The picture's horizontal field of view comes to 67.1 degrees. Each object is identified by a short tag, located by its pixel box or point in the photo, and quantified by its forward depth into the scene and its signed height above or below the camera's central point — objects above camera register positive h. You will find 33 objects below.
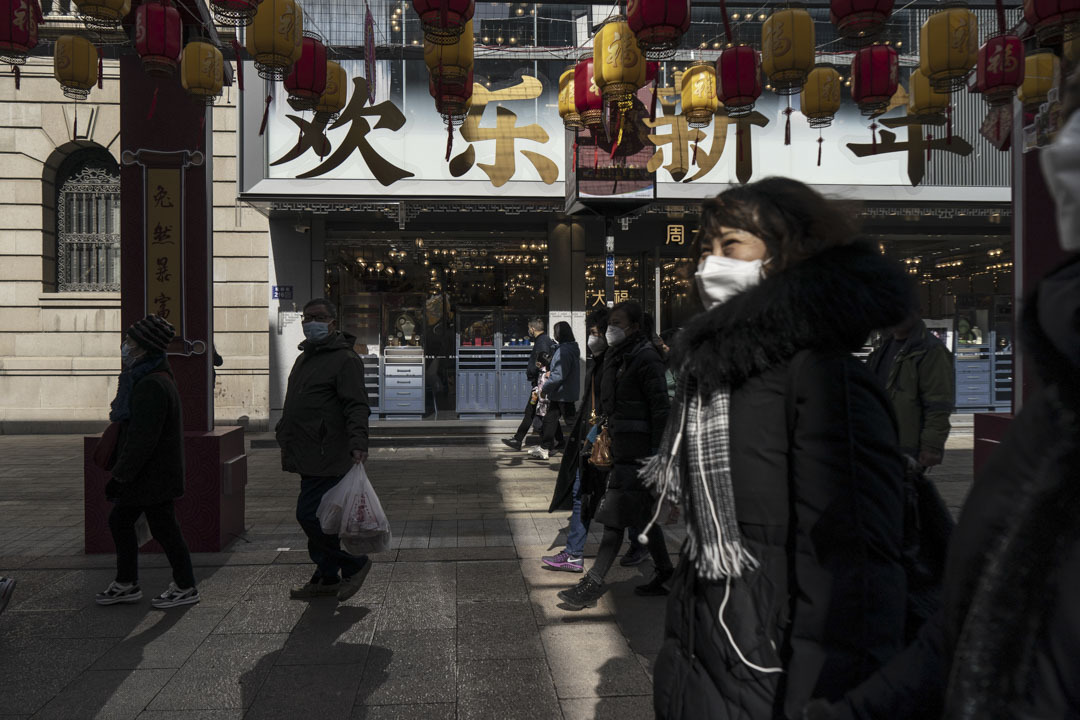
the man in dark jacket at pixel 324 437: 4.93 -0.54
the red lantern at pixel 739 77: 7.65 +2.59
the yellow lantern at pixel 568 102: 8.60 +2.63
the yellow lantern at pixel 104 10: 5.50 +2.32
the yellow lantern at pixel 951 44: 6.71 +2.55
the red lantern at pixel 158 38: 5.88 +2.27
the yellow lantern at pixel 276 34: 6.38 +2.49
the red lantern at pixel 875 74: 7.76 +2.64
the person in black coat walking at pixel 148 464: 4.71 -0.67
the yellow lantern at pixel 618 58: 7.02 +2.52
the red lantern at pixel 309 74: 7.59 +2.59
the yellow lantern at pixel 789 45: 6.92 +2.61
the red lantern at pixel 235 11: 5.79 +2.46
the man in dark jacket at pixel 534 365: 11.59 -0.22
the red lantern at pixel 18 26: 6.11 +2.45
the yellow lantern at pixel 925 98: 7.93 +2.48
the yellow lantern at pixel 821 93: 8.45 +2.68
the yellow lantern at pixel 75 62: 7.74 +2.75
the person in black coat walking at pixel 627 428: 4.67 -0.47
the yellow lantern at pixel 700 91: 8.67 +2.77
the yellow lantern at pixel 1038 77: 6.61 +2.32
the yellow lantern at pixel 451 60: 7.02 +2.53
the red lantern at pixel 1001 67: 6.74 +2.37
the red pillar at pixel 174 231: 6.15 +0.90
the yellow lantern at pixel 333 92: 8.05 +2.60
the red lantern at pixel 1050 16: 5.57 +2.31
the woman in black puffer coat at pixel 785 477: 1.60 -0.27
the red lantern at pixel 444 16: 5.97 +2.48
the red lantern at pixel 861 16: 6.14 +2.56
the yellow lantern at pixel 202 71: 6.17 +2.13
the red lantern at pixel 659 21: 6.07 +2.48
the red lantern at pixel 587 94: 8.00 +2.52
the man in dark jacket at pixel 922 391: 5.08 -0.26
